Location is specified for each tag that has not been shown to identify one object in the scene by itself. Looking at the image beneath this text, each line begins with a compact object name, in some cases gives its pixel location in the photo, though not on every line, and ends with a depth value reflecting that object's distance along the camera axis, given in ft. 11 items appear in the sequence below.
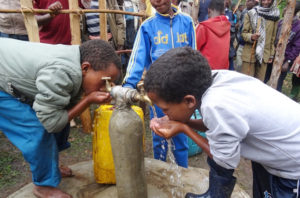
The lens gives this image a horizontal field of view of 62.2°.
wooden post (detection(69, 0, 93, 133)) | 9.35
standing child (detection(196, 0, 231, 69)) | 12.68
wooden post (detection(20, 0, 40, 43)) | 8.12
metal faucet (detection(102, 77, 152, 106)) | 4.94
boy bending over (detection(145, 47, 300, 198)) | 3.94
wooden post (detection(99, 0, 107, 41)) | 10.39
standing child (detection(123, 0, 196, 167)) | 7.47
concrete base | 6.17
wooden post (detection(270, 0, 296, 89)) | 11.09
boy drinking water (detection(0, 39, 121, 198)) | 5.35
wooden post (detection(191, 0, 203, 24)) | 15.77
